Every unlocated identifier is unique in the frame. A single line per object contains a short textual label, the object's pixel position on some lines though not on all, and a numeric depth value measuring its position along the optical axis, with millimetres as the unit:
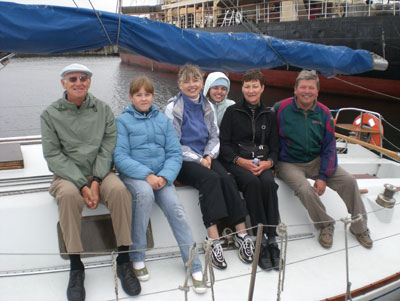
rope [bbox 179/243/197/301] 2003
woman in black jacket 2965
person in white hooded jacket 3324
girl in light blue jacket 2502
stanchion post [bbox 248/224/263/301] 1928
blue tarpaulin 2915
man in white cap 2314
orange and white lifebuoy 5609
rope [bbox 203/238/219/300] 2012
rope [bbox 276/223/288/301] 2109
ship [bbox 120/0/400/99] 13156
